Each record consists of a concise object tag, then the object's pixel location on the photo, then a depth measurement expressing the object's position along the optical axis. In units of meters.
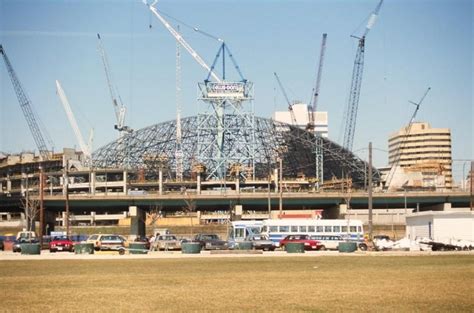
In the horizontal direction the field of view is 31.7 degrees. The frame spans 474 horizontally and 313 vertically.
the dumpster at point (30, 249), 74.94
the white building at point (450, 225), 86.61
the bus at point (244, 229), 96.39
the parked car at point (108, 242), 82.38
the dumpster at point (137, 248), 77.12
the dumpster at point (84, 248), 75.19
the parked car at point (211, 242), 88.06
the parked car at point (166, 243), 85.44
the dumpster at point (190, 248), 75.25
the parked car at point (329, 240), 91.19
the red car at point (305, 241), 85.94
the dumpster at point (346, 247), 76.00
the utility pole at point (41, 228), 96.75
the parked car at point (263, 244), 85.69
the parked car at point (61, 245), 85.99
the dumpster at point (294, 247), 75.81
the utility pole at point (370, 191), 82.31
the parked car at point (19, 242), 85.32
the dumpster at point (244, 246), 81.75
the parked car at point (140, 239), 122.53
